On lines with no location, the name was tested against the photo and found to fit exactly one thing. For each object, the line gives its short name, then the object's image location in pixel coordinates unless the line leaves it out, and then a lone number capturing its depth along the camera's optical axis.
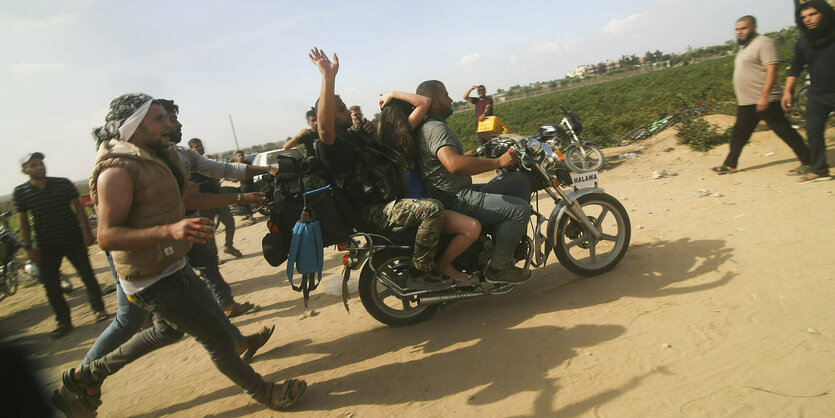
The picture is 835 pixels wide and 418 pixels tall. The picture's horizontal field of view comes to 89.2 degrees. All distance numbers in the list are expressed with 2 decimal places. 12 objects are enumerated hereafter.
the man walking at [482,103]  9.53
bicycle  10.92
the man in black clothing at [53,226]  4.66
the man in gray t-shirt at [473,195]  3.22
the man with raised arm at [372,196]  3.01
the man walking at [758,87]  5.49
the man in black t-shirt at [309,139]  3.20
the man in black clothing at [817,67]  4.88
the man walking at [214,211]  6.12
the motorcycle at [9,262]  6.79
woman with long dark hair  3.19
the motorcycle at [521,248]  3.36
